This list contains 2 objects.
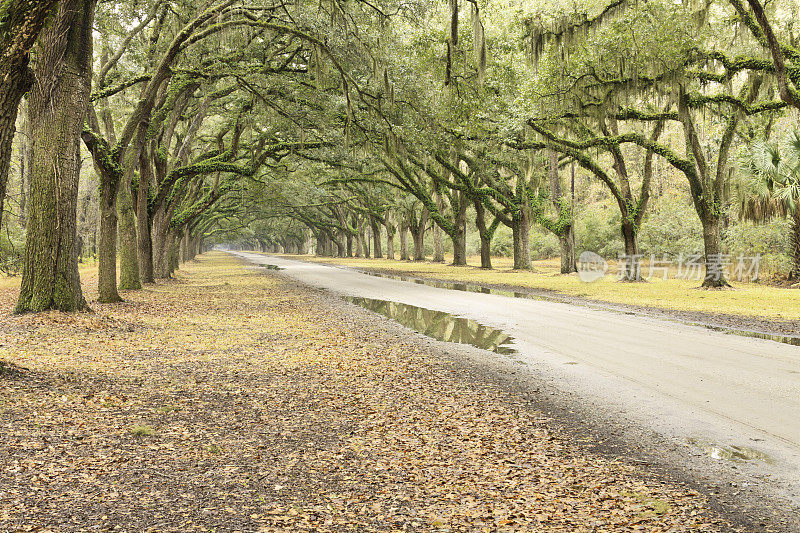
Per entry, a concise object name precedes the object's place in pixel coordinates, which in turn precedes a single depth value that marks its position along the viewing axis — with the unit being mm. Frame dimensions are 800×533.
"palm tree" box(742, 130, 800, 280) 20281
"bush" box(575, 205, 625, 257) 42438
